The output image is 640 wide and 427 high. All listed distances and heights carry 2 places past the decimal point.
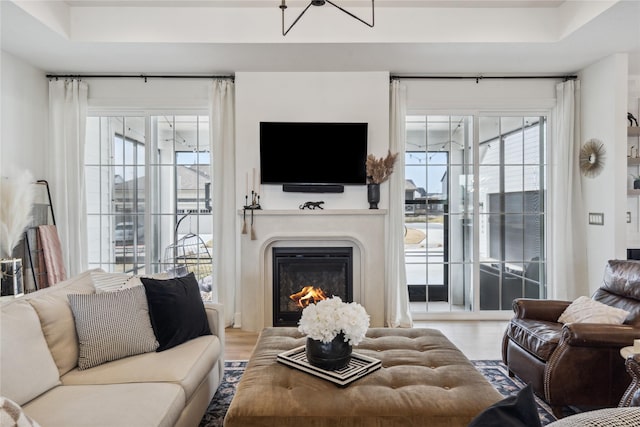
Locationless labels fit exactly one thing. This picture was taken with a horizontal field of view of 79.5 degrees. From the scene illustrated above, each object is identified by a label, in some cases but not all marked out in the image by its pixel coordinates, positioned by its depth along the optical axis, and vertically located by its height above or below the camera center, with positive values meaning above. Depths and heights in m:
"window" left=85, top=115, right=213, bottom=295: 4.57 +0.18
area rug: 2.31 -1.26
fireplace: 4.20 -0.68
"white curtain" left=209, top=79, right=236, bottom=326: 4.32 +0.20
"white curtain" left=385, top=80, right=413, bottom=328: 4.29 -0.15
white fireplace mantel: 4.10 -0.32
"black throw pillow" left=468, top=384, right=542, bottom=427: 0.77 -0.42
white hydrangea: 1.88 -0.56
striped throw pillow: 2.00 -0.63
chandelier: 2.06 +1.11
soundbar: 4.24 +0.24
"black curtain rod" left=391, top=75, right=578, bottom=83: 4.38 +1.51
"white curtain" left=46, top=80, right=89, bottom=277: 4.30 +0.56
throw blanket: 3.94 -0.47
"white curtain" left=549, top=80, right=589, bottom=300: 4.29 +0.02
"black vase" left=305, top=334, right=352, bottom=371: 1.90 -0.72
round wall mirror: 4.03 +0.56
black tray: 1.82 -0.79
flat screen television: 4.22 +0.63
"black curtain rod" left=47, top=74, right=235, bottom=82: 4.34 +1.52
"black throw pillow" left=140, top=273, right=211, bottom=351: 2.24 -0.61
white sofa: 1.55 -0.81
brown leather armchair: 2.25 -0.93
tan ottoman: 1.58 -0.82
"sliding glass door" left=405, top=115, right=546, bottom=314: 4.56 +0.02
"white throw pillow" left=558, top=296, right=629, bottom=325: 2.52 -0.71
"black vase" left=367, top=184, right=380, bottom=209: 4.16 +0.16
